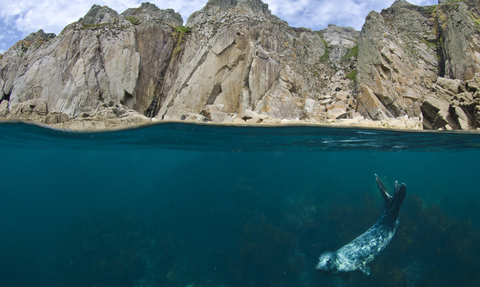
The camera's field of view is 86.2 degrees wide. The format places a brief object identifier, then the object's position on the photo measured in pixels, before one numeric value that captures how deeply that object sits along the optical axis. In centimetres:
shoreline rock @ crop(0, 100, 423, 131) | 1298
